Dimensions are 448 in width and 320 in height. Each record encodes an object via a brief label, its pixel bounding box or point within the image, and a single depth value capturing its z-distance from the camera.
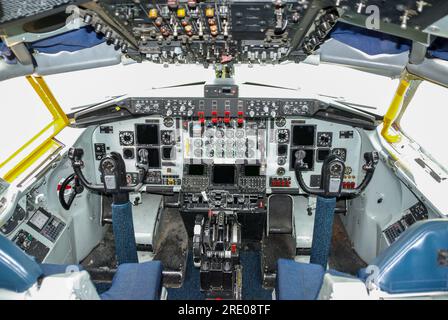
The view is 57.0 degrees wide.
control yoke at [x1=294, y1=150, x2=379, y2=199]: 3.49
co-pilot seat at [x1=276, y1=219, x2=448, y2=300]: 1.94
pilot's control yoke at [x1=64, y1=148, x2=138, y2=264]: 3.60
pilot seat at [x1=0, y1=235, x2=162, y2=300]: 1.82
